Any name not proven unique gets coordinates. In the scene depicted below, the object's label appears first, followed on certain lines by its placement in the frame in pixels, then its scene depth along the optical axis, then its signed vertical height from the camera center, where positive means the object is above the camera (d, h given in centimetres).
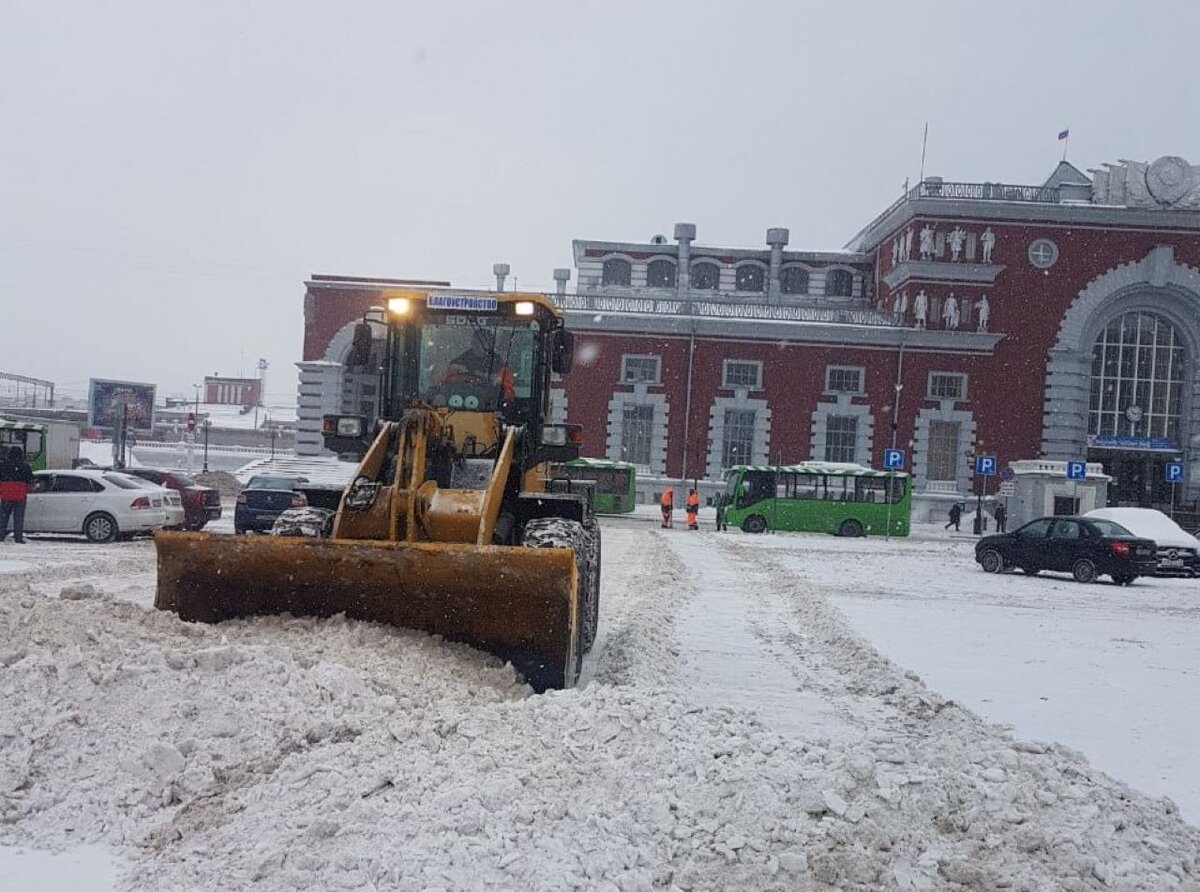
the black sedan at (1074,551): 2139 -164
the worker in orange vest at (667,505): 3551 -194
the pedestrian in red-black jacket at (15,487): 1794 -128
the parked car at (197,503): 2297 -174
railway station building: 4631 +438
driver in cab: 1005 +59
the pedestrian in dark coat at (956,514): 4303 -204
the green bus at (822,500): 3841 -160
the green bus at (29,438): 3102 -83
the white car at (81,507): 2052 -174
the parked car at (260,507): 2170 -165
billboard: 5847 +74
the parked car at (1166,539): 2341 -142
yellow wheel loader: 753 -69
